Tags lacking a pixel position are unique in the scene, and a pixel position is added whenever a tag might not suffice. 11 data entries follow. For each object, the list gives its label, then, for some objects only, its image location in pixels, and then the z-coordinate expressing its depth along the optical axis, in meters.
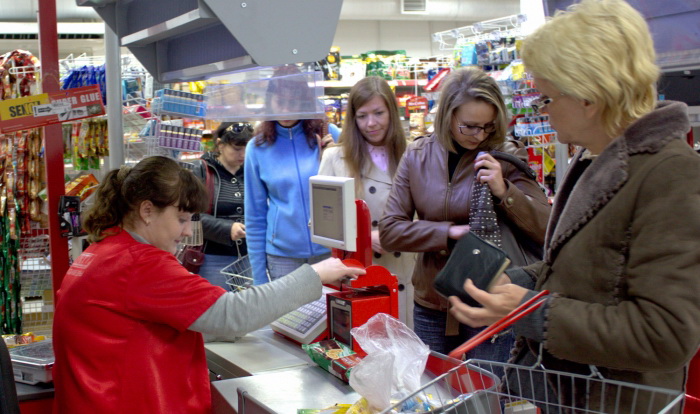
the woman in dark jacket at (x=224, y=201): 4.07
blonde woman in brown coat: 1.27
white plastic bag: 1.51
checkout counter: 1.82
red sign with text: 2.97
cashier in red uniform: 1.92
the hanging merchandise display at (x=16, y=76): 4.02
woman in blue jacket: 3.61
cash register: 2.12
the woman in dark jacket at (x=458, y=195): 2.54
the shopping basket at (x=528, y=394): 1.30
